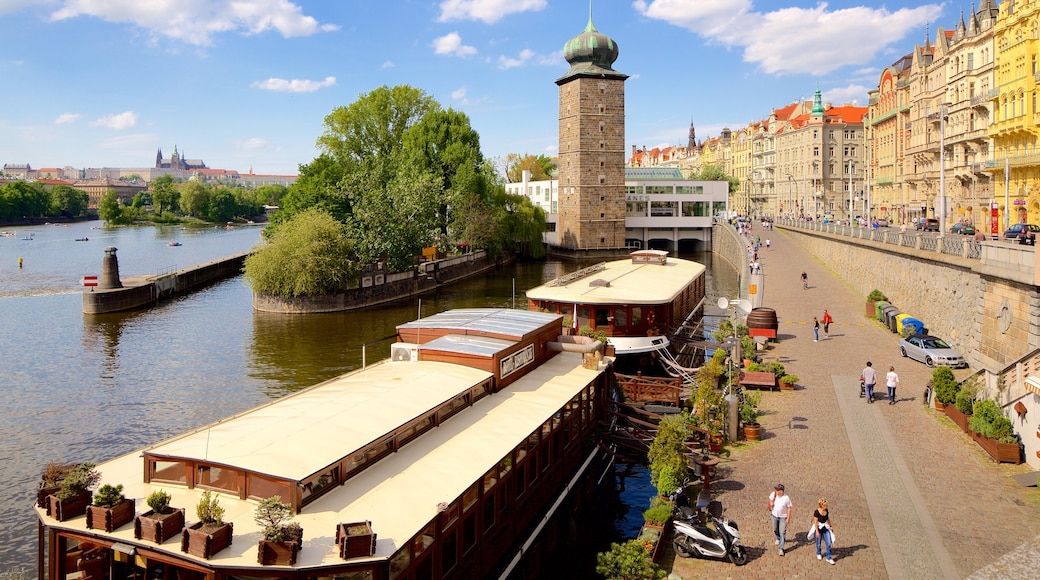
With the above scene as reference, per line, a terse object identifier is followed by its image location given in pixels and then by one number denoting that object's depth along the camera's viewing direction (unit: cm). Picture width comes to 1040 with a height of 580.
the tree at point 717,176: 16562
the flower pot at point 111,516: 1211
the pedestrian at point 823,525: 1558
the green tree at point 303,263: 5391
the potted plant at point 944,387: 2530
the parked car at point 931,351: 3178
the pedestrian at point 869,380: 2695
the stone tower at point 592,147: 10262
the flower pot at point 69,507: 1247
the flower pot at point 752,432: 2331
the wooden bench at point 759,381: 2919
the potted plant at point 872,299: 4569
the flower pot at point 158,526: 1166
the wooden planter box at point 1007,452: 2075
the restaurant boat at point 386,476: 1193
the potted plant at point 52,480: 1281
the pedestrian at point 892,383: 2666
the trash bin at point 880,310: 4308
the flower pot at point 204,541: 1127
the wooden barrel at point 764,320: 3881
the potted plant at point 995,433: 2080
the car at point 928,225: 6549
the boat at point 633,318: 3275
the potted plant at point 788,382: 2925
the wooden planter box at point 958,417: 2355
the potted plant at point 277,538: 1125
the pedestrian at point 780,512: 1603
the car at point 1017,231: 4746
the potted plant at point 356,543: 1153
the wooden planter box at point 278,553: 1123
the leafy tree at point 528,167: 16188
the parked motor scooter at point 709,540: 1573
